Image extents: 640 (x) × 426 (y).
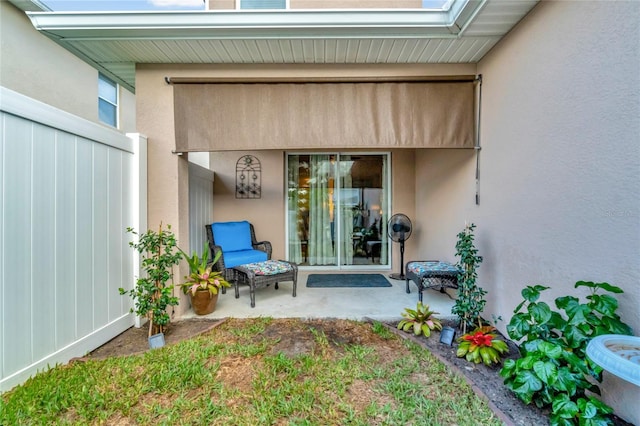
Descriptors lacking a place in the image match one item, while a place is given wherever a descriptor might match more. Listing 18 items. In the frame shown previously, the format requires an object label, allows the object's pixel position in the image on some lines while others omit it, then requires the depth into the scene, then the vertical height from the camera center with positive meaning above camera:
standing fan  4.86 -0.36
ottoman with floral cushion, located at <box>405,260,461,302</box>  3.38 -0.84
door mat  4.59 -1.26
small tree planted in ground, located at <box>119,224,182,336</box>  2.68 -0.75
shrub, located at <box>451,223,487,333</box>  2.66 -0.82
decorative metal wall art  5.46 +0.69
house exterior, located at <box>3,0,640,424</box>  1.62 +0.68
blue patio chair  4.19 -0.60
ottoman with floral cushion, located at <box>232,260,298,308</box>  3.63 -0.89
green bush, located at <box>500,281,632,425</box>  1.48 -0.90
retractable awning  3.10 +1.11
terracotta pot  3.21 -1.10
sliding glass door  5.70 +0.03
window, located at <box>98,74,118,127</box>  6.02 +2.54
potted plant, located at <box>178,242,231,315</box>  3.19 -0.89
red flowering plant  2.20 -1.16
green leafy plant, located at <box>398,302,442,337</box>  2.75 -1.18
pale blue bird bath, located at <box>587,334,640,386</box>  1.16 -0.69
